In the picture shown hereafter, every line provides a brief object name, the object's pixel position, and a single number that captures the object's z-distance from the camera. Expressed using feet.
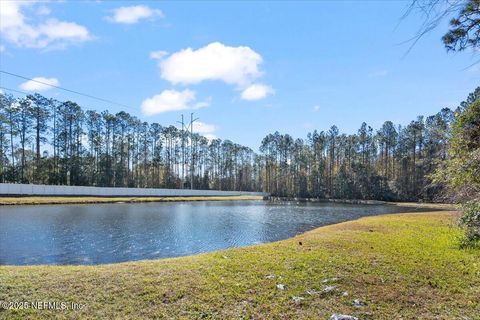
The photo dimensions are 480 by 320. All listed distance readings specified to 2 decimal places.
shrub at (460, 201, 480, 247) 35.78
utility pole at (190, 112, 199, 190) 345.23
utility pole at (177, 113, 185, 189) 331.26
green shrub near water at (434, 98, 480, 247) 19.06
